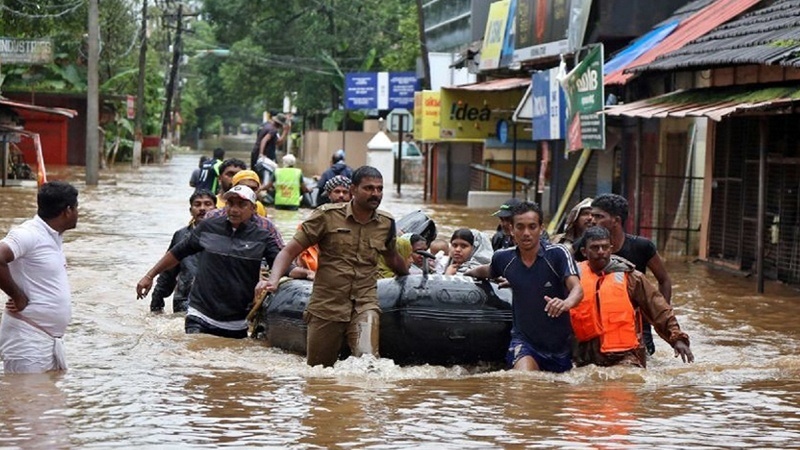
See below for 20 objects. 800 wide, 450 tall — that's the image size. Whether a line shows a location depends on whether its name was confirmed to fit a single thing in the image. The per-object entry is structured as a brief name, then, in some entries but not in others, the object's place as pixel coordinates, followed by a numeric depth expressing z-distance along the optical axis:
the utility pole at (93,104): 37.34
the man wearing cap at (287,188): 28.88
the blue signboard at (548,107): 24.77
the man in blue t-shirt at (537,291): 9.21
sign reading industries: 34.69
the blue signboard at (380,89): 51.06
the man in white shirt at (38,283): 8.00
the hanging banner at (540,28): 26.00
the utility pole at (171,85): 64.31
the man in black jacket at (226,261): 10.57
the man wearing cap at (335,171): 22.66
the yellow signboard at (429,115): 34.84
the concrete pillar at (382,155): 44.00
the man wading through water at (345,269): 9.48
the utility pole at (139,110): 53.91
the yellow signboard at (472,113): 32.34
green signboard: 20.80
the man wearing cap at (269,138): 27.67
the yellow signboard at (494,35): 31.36
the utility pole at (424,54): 41.37
